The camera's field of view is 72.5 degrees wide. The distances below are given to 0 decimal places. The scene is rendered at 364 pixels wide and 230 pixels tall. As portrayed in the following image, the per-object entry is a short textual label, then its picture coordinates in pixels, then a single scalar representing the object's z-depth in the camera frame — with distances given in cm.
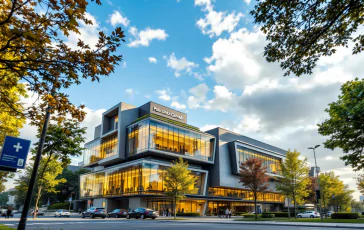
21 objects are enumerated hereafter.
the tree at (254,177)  3516
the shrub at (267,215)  3856
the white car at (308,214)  5138
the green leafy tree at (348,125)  1914
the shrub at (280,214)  4381
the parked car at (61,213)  4748
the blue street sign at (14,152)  712
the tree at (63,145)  2131
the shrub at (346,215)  3179
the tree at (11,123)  1363
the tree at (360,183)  4918
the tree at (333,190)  5441
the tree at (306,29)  700
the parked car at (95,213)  3742
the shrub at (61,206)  7244
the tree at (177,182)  3697
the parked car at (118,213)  4048
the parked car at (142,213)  3428
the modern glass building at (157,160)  4644
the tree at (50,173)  4284
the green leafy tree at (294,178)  4019
